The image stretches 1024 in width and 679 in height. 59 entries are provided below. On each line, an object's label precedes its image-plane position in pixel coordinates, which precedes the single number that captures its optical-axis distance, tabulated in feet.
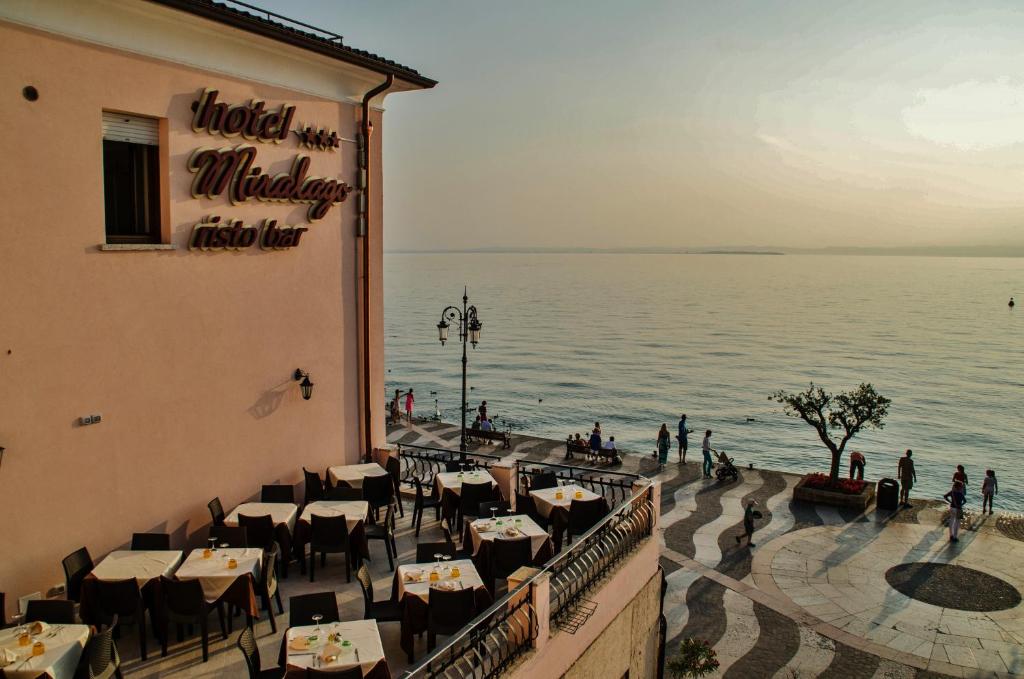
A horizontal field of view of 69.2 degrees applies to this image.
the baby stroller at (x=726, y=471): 82.28
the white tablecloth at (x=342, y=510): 38.01
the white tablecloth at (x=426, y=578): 30.30
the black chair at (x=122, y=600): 29.22
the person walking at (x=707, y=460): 82.94
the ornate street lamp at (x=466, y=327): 67.92
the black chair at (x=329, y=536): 36.42
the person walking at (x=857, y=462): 80.74
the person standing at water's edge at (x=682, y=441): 90.68
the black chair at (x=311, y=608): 28.17
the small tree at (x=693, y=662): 42.52
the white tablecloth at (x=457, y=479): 45.44
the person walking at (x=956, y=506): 64.23
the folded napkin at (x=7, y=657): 23.64
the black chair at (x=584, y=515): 42.98
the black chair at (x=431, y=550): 34.35
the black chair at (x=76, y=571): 30.42
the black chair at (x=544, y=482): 47.62
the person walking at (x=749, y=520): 62.49
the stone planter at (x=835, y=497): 72.02
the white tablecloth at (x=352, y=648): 24.86
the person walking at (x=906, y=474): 72.28
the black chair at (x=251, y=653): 25.04
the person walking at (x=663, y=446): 88.71
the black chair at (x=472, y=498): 44.09
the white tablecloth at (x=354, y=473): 45.55
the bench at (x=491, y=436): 96.35
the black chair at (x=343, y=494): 41.47
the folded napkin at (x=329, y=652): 24.79
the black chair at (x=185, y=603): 29.19
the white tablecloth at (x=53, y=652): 23.70
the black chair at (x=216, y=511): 37.55
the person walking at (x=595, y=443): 90.12
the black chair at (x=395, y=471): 47.41
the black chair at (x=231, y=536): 34.71
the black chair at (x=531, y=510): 43.83
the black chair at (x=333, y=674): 24.12
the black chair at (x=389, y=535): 39.17
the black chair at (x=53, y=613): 26.91
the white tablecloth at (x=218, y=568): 30.58
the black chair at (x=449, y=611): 29.48
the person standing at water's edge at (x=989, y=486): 71.87
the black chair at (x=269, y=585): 31.48
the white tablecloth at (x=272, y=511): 37.83
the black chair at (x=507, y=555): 35.83
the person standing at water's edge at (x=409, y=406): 110.50
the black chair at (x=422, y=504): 43.56
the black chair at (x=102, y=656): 24.84
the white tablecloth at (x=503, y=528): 37.73
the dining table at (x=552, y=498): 43.75
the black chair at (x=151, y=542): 33.50
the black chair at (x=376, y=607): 30.22
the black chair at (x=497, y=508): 41.10
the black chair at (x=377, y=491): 43.96
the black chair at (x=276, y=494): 40.96
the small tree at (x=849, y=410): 76.89
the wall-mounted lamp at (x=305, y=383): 44.55
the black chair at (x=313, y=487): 42.96
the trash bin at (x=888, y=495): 71.72
